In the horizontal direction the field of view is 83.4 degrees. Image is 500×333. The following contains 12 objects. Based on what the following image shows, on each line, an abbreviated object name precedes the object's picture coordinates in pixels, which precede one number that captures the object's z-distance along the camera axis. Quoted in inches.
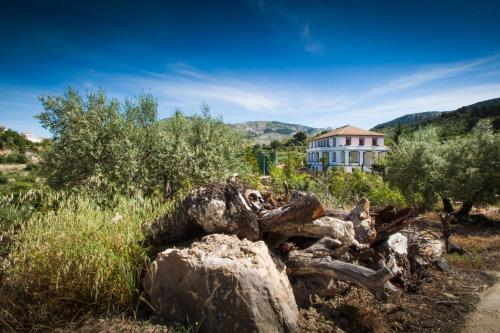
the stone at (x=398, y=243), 258.7
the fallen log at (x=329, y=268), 171.8
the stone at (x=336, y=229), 211.7
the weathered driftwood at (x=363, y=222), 250.5
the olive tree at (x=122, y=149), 399.5
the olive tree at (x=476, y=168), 663.1
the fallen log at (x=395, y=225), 247.3
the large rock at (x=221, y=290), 152.6
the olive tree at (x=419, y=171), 735.1
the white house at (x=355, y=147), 2278.5
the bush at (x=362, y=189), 653.3
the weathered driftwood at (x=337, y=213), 261.9
